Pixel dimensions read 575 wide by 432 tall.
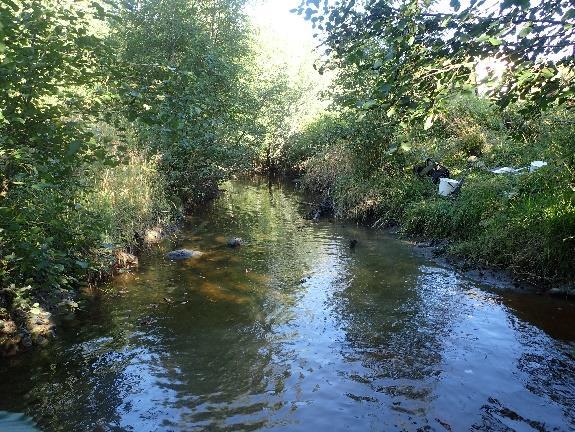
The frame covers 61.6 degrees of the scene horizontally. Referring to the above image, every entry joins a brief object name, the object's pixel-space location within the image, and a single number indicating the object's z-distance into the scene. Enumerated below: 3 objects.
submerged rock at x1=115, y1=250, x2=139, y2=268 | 10.61
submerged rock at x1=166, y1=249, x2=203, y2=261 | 11.93
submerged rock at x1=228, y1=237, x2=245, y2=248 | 13.51
